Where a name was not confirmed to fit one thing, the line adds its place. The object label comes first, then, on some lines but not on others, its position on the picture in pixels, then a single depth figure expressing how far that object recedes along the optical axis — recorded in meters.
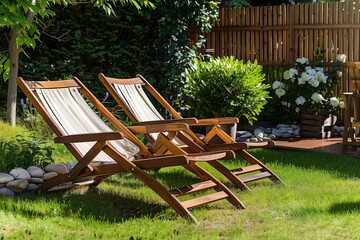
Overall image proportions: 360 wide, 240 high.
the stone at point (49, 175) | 5.94
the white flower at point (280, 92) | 10.16
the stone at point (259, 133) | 9.51
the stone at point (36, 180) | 5.89
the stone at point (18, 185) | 5.71
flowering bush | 9.83
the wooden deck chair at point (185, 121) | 6.25
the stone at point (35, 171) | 5.92
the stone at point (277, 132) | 9.78
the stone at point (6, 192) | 5.65
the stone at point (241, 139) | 9.38
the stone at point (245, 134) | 9.55
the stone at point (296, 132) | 9.97
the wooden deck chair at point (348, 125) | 8.07
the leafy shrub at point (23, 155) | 6.12
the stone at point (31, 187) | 5.86
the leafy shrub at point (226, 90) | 8.98
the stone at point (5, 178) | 5.67
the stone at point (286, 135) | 9.74
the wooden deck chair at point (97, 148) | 5.11
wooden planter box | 9.58
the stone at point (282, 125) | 10.13
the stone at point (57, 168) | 6.02
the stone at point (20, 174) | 5.81
